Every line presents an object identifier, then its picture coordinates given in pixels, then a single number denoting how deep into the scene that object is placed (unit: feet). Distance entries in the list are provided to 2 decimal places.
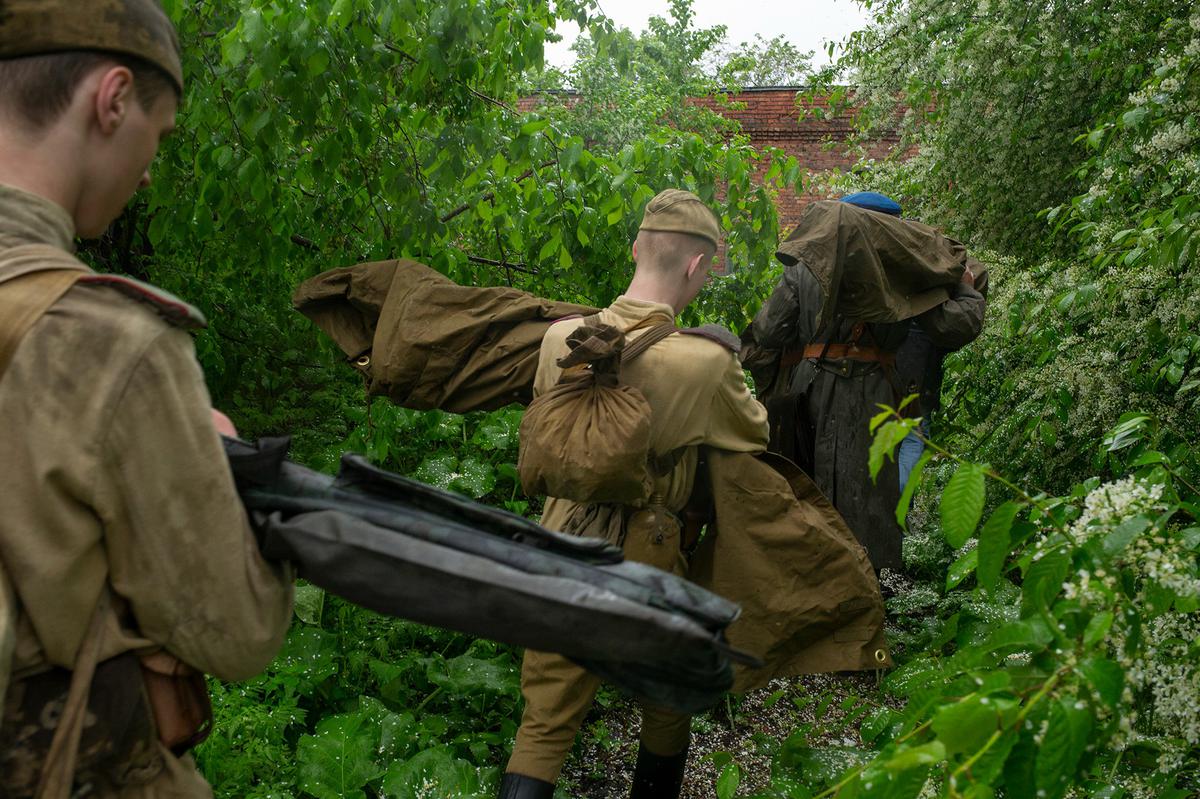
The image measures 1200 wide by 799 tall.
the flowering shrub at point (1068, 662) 4.19
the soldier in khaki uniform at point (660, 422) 9.21
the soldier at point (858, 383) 15.43
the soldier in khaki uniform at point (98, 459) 3.62
